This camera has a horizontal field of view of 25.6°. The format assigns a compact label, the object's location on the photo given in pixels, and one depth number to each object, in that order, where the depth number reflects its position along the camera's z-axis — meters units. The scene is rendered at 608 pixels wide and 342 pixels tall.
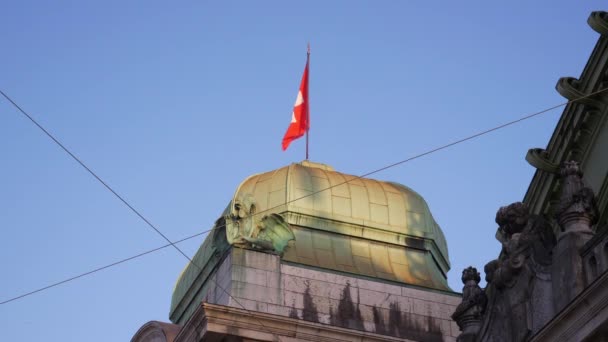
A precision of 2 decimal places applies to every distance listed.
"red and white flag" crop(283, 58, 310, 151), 41.16
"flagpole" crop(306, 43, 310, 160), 41.59
